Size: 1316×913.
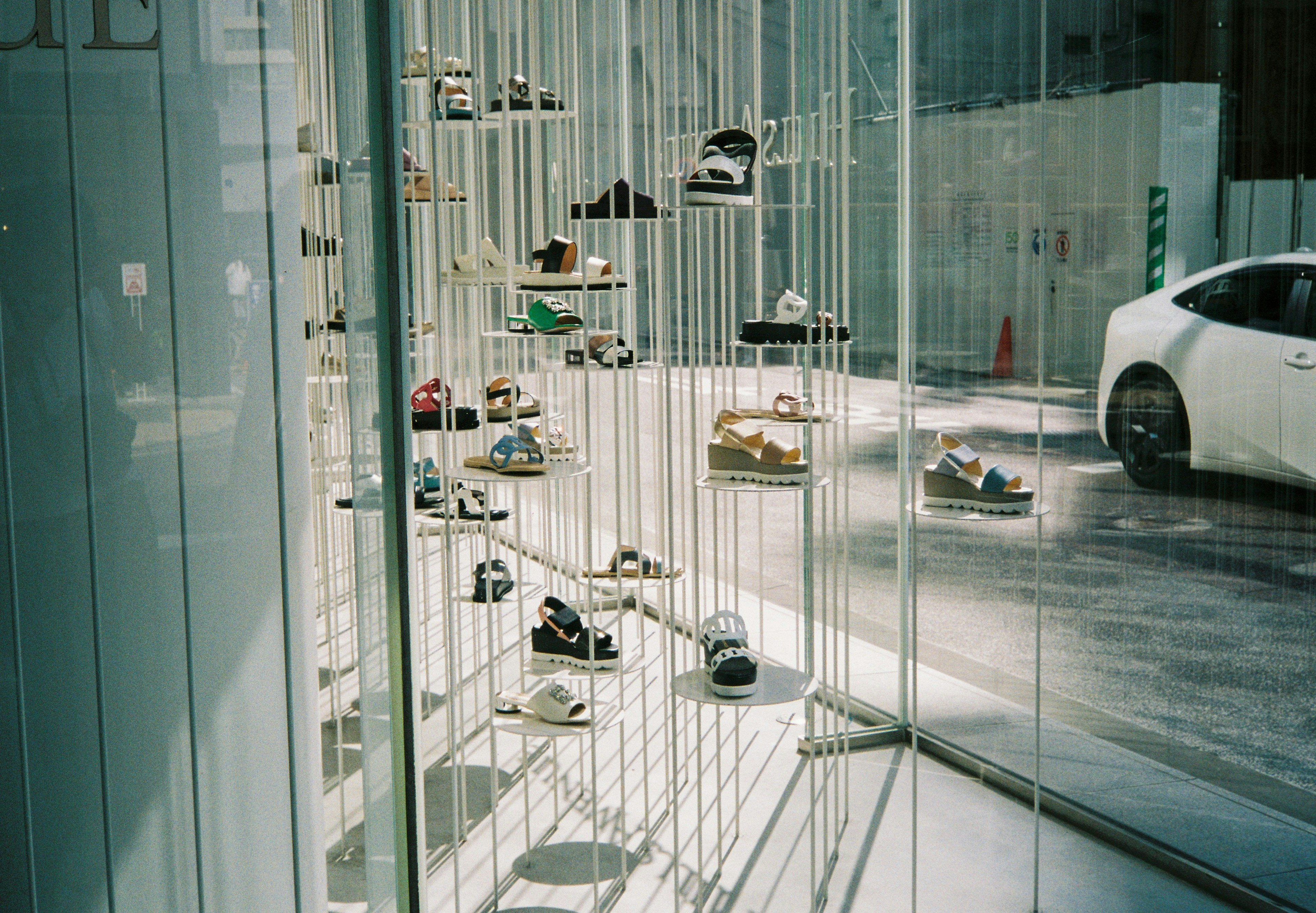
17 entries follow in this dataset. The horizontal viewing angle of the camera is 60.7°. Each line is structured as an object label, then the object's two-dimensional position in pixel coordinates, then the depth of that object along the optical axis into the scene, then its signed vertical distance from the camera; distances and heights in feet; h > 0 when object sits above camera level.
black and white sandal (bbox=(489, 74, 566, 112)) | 11.79 +2.56
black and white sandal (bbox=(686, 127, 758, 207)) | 9.19 +1.35
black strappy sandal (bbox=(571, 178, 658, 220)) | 9.97 +1.21
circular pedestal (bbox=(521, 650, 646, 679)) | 10.34 -3.07
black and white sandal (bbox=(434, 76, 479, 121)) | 10.32 +2.60
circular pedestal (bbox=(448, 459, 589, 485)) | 10.23 -1.24
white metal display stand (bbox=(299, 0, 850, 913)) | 9.26 -2.43
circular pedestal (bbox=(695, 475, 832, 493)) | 9.57 -1.28
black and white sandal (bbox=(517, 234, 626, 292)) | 10.80 +0.64
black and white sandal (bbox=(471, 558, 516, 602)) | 12.33 -2.85
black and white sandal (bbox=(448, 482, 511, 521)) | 13.66 -2.06
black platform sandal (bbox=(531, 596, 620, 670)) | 10.37 -2.82
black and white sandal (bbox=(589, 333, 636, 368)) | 14.19 -0.19
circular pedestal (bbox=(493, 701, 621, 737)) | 10.10 -3.51
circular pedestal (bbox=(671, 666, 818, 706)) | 8.85 -2.83
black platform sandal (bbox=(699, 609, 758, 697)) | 8.86 -2.54
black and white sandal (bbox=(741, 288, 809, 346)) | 9.91 +0.08
